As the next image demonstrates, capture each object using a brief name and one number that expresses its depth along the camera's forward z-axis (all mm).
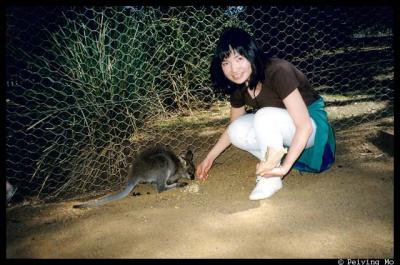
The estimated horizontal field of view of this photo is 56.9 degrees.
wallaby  3197
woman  2645
